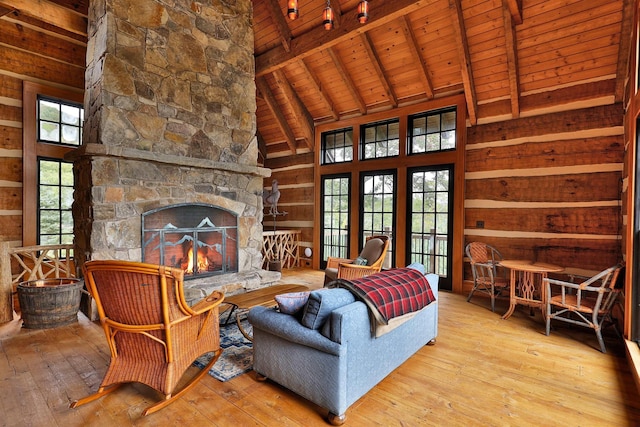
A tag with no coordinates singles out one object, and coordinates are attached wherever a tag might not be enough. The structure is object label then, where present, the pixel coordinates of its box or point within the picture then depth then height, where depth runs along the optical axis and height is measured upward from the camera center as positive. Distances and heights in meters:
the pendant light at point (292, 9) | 3.24 +2.05
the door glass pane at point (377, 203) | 6.15 +0.20
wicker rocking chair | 1.98 -0.73
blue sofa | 1.98 -0.94
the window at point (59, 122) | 5.12 +1.49
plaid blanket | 2.20 -0.58
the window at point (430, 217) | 5.46 -0.07
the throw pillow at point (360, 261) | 4.22 -0.63
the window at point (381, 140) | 6.15 +1.45
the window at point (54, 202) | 5.11 +0.17
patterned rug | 2.58 -1.27
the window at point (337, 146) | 6.85 +1.46
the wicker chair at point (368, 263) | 4.06 -0.65
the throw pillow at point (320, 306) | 2.11 -0.61
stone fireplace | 3.67 +1.04
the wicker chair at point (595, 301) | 3.08 -0.90
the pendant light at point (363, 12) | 3.18 +1.99
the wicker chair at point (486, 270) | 4.36 -0.83
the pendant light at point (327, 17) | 3.38 +2.08
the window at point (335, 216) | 6.83 -0.07
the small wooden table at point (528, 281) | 3.70 -0.85
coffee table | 3.35 -0.96
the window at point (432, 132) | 5.46 +1.43
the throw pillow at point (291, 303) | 2.30 -0.65
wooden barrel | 3.43 -0.99
